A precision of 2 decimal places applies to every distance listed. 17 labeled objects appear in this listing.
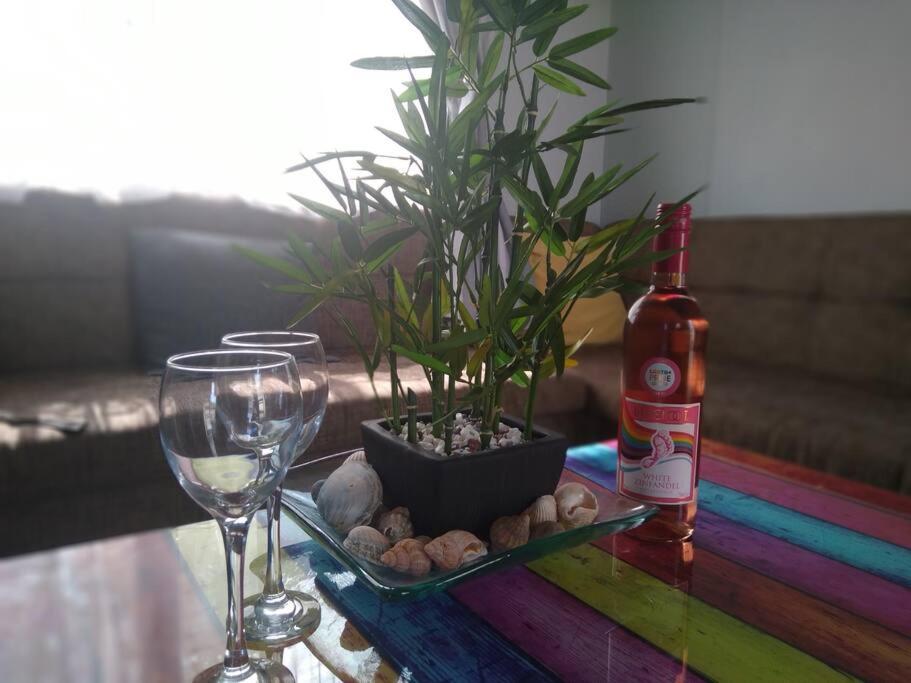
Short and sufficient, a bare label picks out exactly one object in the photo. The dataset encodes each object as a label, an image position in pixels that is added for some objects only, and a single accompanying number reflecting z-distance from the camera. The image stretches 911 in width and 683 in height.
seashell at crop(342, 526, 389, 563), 0.50
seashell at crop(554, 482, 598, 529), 0.57
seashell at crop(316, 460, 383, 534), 0.54
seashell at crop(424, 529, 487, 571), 0.49
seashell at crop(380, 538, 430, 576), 0.48
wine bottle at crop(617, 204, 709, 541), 0.62
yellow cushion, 2.24
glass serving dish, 0.46
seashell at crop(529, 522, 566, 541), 0.55
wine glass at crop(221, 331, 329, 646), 0.47
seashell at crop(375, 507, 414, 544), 0.53
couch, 1.21
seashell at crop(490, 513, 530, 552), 0.53
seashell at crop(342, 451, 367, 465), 0.62
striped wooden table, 0.44
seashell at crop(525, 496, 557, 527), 0.56
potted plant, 0.50
